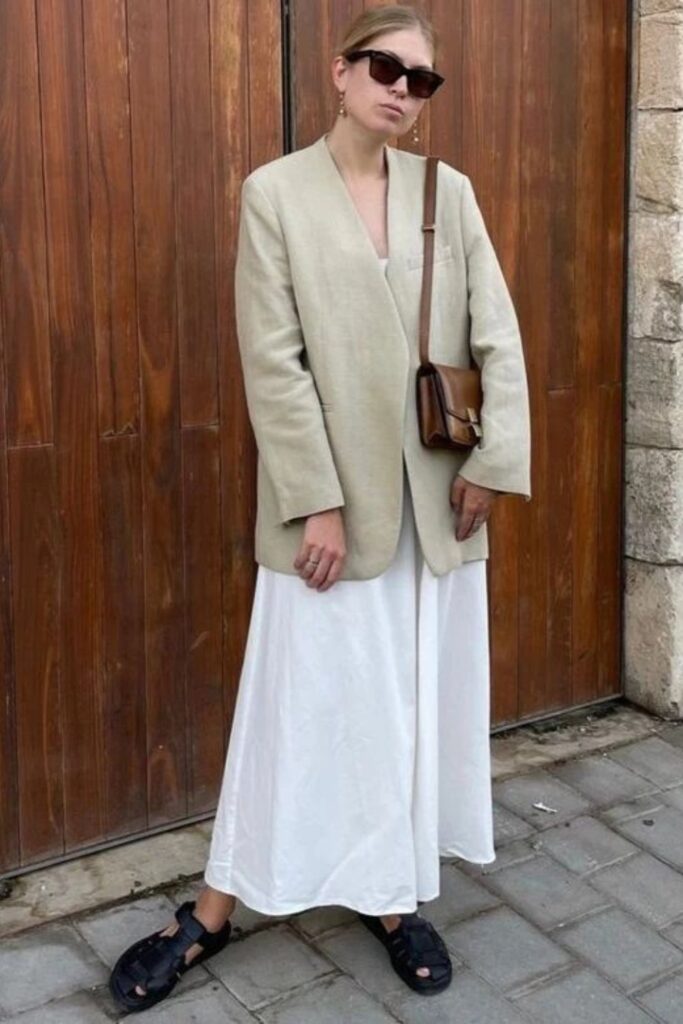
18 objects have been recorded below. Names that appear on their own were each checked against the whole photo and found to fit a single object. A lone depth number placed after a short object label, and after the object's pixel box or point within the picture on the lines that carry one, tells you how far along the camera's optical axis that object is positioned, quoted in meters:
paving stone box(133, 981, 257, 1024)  2.86
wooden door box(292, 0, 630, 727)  4.00
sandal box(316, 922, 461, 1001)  2.99
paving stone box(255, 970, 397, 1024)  2.87
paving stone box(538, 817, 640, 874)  3.56
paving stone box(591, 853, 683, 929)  3.32
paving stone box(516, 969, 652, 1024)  2.89
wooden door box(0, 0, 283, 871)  3.23
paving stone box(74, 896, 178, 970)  3.14
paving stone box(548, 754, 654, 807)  3.96
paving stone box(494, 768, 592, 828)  3.81
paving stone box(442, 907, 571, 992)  3.05
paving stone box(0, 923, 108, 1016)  2.94
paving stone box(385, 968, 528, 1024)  2.88
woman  2.76
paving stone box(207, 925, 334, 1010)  2.96
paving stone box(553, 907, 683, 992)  3.06
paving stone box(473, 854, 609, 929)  3.30
